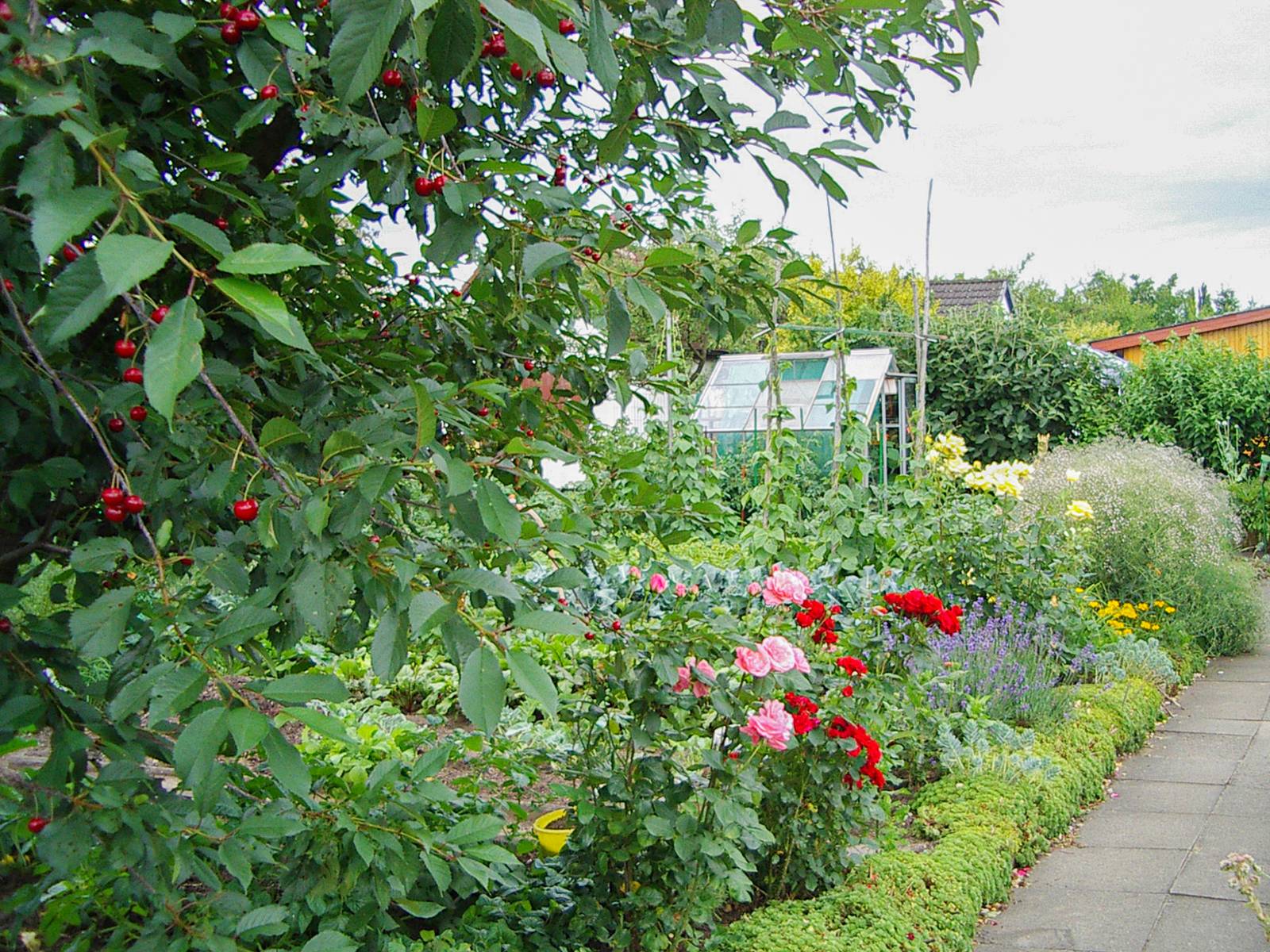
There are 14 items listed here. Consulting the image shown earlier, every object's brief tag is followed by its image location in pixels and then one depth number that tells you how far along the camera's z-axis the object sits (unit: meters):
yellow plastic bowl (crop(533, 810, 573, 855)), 3.11
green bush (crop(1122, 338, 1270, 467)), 12.70
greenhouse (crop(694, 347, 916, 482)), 12.70
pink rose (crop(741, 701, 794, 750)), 2.55
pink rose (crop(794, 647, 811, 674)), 2.59
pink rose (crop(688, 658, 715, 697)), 2.48
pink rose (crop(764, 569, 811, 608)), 2.78
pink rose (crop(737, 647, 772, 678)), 2.50
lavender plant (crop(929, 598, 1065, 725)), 4.62
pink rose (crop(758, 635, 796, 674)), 2.53
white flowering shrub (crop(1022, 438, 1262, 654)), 6.75
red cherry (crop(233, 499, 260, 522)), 1.20
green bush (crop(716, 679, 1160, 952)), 2.69
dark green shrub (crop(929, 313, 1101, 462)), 13.38
